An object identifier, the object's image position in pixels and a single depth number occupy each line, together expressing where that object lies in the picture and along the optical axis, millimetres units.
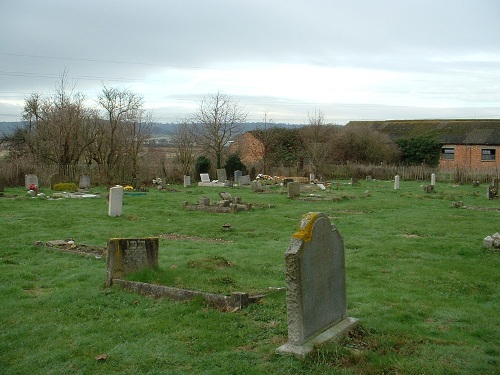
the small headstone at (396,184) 37906
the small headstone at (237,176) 40912
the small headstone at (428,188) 33938
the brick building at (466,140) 58312
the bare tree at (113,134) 39469
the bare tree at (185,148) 44625
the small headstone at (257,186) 33969
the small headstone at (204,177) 41188
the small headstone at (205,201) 24103
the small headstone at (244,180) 39512
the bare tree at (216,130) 48531
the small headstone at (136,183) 34325
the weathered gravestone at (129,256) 9695
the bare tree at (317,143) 49500
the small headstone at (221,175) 41969
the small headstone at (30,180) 33000
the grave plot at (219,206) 23469
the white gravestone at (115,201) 20603
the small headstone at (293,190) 29666
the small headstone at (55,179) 33350
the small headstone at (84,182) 34400
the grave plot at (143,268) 8234
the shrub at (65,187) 32384
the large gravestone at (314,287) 6406
